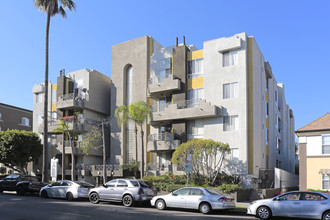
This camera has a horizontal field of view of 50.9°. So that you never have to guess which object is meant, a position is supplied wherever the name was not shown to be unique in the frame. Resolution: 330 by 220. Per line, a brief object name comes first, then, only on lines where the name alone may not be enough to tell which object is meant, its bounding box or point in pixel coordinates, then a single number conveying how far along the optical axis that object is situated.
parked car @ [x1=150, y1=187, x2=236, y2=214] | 16.98
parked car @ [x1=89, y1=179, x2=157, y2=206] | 19.27
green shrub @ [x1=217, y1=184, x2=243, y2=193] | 25.02
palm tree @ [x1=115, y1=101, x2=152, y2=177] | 31.56
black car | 25.48
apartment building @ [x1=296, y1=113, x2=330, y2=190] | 23.58
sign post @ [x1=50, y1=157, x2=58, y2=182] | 29.98
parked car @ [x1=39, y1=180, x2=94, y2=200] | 21.94
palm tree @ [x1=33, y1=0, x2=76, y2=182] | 29.17
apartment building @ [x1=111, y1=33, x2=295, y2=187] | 29.75
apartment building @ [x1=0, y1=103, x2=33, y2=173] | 51.69
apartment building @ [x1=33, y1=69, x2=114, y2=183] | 37.97
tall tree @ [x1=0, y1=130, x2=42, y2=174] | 38.59
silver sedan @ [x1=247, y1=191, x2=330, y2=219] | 14.27
